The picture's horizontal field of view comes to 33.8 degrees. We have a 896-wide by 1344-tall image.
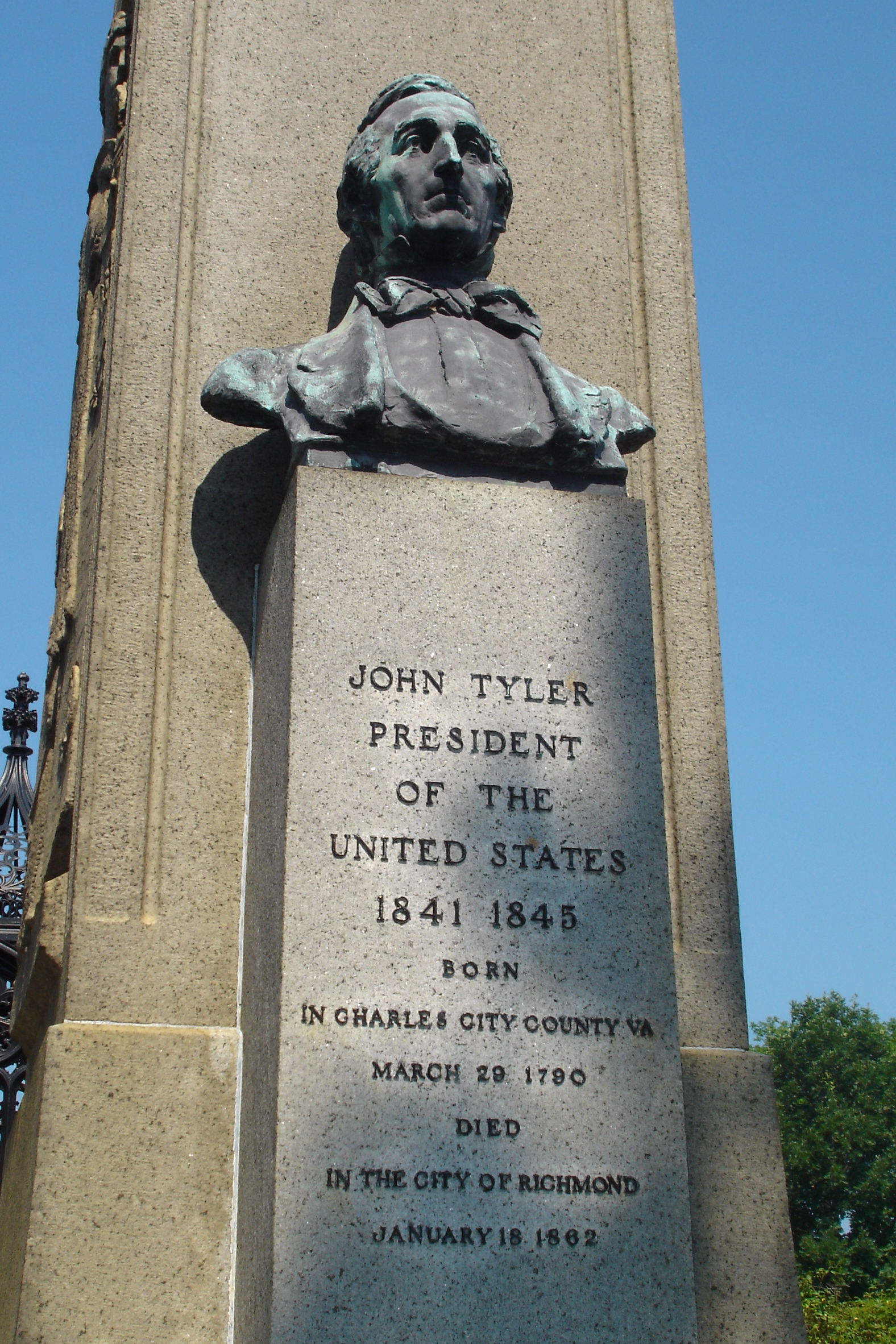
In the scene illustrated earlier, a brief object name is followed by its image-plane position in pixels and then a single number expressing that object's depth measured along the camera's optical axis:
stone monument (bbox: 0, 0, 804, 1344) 3.97
